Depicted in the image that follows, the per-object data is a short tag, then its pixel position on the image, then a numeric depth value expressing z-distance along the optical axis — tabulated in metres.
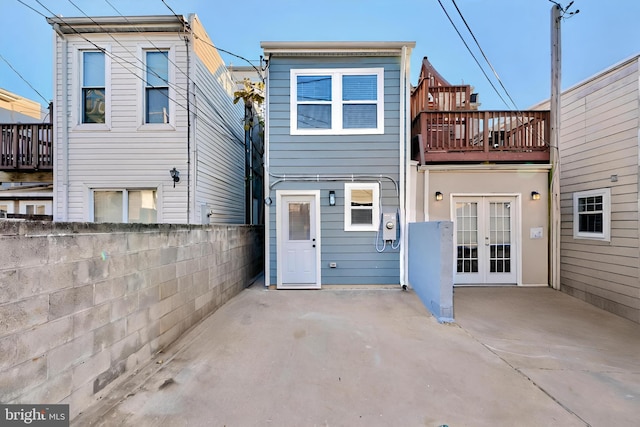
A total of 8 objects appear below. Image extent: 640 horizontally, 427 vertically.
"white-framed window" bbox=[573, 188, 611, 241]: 4.51
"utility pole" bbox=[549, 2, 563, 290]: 5.46
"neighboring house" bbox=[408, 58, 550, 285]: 5.65
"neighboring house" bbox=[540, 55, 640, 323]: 4.09
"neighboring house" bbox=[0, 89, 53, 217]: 5.80
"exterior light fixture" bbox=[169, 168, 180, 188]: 5.47
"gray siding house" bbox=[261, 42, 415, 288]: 5.31
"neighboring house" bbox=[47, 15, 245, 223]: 5.49
